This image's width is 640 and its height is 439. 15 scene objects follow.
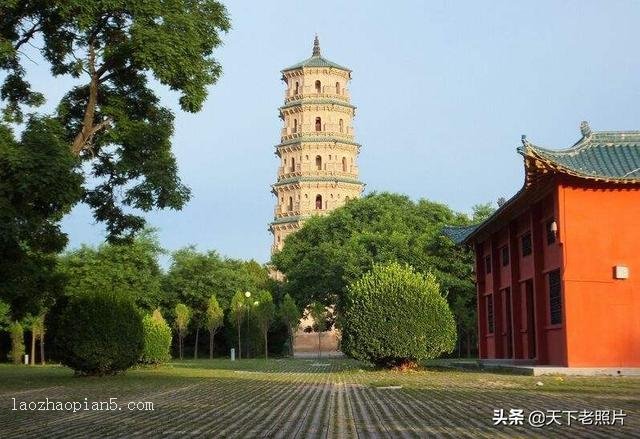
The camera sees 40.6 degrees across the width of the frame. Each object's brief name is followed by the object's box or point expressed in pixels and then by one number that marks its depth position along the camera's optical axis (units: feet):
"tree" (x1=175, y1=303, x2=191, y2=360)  185.02
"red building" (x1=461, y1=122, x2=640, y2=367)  71.26
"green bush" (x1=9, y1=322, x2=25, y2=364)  177.78
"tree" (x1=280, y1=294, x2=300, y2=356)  182.70
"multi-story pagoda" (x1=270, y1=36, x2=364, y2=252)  241.55
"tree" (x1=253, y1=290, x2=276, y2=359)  185.26
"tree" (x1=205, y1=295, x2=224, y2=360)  187.52
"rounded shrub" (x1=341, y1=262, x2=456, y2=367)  84.58
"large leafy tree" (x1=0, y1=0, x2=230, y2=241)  63.57
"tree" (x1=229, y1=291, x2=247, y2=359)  190.64
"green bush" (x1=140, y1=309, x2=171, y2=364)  105.29
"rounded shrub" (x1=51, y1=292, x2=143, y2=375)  75.82
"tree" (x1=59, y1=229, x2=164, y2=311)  186.09
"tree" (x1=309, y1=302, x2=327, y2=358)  186.50
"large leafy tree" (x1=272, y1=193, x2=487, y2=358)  170.71
